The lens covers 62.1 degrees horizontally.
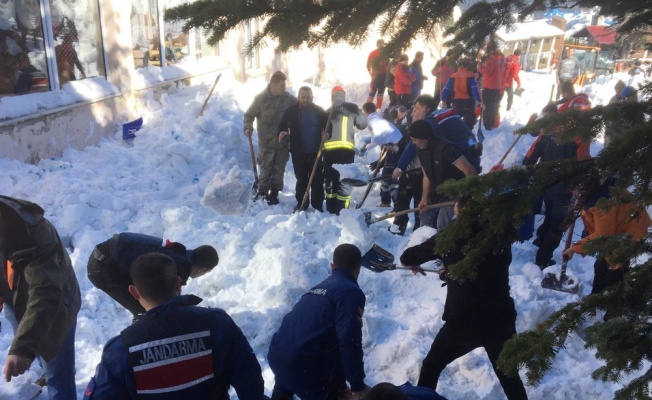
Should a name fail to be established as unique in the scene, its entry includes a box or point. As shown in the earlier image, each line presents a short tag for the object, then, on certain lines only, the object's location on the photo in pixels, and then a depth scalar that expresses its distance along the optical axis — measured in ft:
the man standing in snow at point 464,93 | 34.88
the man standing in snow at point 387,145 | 25.13
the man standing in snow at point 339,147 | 23.68
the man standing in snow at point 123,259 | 10.98
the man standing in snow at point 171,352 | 7.12
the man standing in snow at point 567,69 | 63.67
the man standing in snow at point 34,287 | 9.11
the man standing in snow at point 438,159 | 17.81
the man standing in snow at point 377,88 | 42.93
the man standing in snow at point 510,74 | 48.09
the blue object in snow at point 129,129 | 29.01
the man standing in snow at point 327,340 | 10.43
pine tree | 6.24
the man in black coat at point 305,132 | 23.61
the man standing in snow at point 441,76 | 36.35
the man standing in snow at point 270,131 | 24.97
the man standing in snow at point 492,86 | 37.81
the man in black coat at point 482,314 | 11.37
